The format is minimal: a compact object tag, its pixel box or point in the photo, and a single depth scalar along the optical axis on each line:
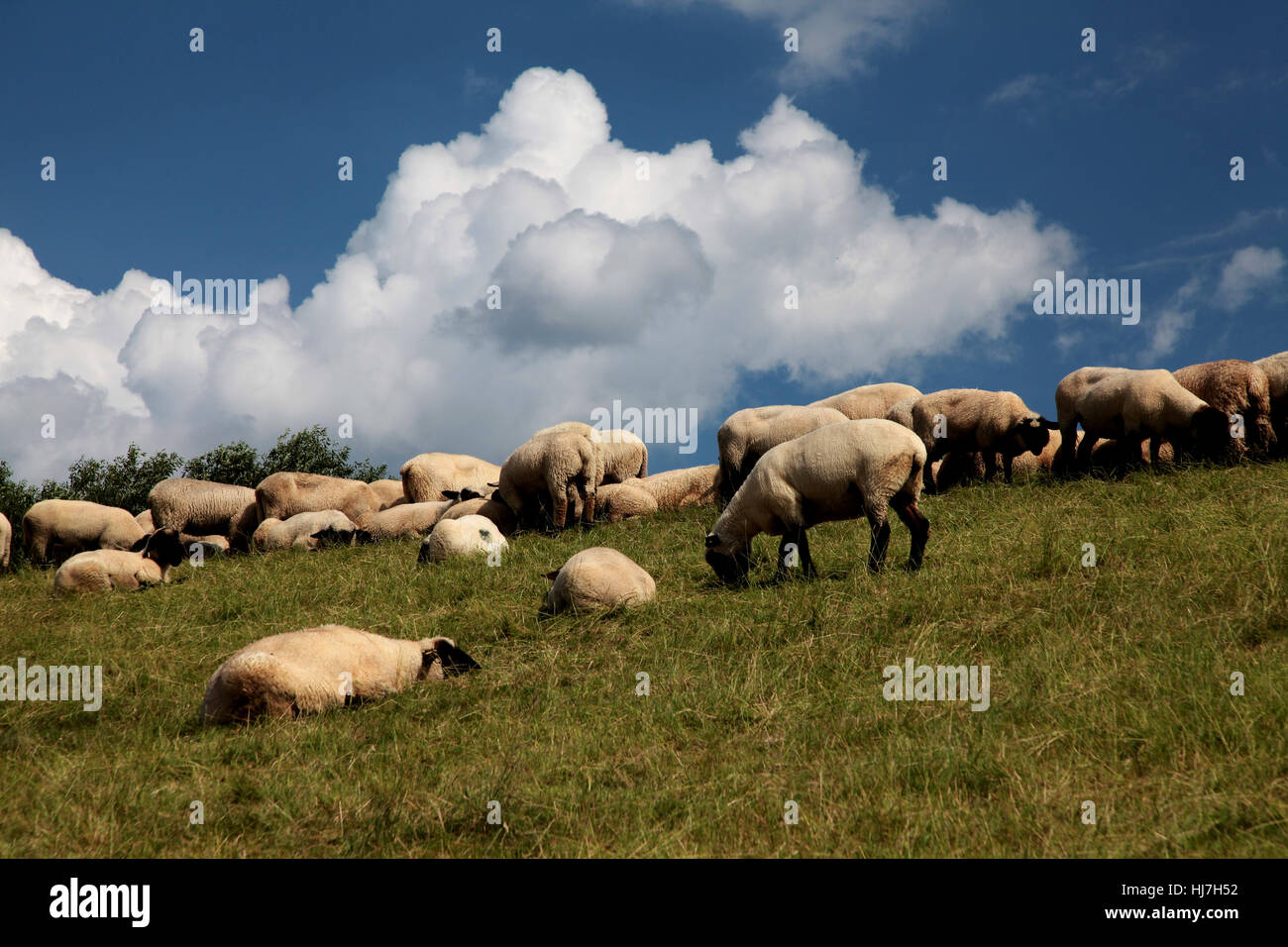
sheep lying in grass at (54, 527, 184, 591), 13.31
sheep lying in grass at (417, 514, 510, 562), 13.67
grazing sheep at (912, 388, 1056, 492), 16.12
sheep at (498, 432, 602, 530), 16.77
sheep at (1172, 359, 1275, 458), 14.83
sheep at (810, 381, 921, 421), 19.19
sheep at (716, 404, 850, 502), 16.88
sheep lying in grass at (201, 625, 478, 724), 7.01
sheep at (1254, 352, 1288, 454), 15.28
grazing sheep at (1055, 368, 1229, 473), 14.53
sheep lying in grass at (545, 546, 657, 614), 9.36
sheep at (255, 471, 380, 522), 21.12
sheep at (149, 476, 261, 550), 21.41
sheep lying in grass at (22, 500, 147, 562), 19.14
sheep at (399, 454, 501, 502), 21.83
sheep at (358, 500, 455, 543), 18.41
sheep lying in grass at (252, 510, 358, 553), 18.20
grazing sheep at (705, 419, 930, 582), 9.90
